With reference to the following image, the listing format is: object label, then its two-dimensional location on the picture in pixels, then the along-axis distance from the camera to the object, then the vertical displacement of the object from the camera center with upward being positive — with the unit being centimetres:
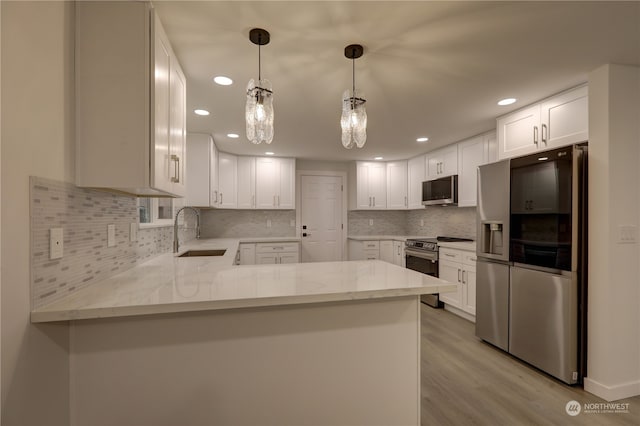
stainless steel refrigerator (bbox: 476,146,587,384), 217 -39
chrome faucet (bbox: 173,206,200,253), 281 -26
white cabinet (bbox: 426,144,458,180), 418 +77
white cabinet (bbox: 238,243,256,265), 454 -64
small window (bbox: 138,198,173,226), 235 +1
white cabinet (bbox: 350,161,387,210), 545 +51
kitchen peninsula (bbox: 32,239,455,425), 116 -60
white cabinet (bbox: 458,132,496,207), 359 +69
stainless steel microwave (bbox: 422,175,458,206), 410 +32
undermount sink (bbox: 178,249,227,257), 318 -44
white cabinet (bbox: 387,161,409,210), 549 +53
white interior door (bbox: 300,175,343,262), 547 -8
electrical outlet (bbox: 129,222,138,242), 188 -13
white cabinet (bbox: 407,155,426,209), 499 +59
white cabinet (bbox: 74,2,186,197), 126 +52
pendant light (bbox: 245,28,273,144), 161 +59
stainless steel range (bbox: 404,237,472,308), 411 -64
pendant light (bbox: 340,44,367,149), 175 +59
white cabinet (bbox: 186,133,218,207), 365 +55
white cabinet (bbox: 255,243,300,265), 463 -65
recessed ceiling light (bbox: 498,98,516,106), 261 +102
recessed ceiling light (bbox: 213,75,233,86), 220 +101
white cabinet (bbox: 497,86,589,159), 229 +78
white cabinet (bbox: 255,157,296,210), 492 +51
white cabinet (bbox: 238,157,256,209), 482 +50
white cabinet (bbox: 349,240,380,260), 520 -66
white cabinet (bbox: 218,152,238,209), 463 +52
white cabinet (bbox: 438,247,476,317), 347 -78
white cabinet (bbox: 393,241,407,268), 482 -69
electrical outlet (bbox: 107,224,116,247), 156 -13
